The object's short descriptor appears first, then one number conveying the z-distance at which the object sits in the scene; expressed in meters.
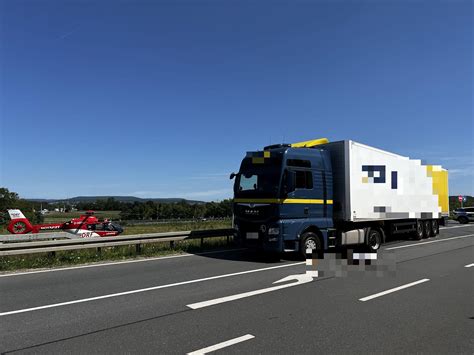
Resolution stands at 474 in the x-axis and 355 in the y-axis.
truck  10.75
